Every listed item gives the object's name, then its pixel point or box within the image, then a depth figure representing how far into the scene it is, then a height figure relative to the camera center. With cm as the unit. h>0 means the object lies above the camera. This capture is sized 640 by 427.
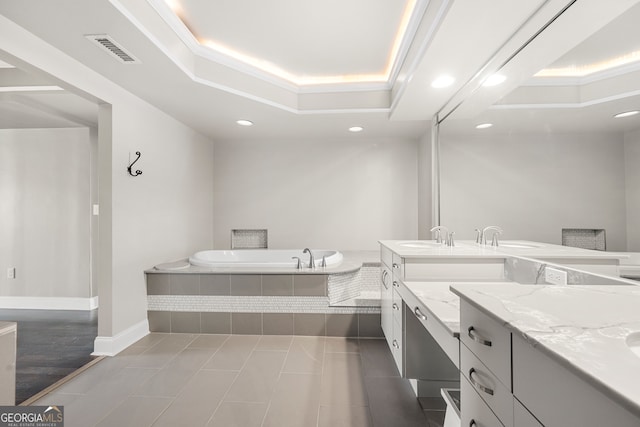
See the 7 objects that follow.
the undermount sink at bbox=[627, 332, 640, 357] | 56 -26
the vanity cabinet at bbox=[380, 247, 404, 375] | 183 -68
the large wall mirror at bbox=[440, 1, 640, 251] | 110 +41
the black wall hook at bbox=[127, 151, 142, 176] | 242 +44
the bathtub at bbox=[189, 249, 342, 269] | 364 -51
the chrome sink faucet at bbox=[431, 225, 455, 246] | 235 -19
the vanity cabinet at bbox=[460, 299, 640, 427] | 44 -35
